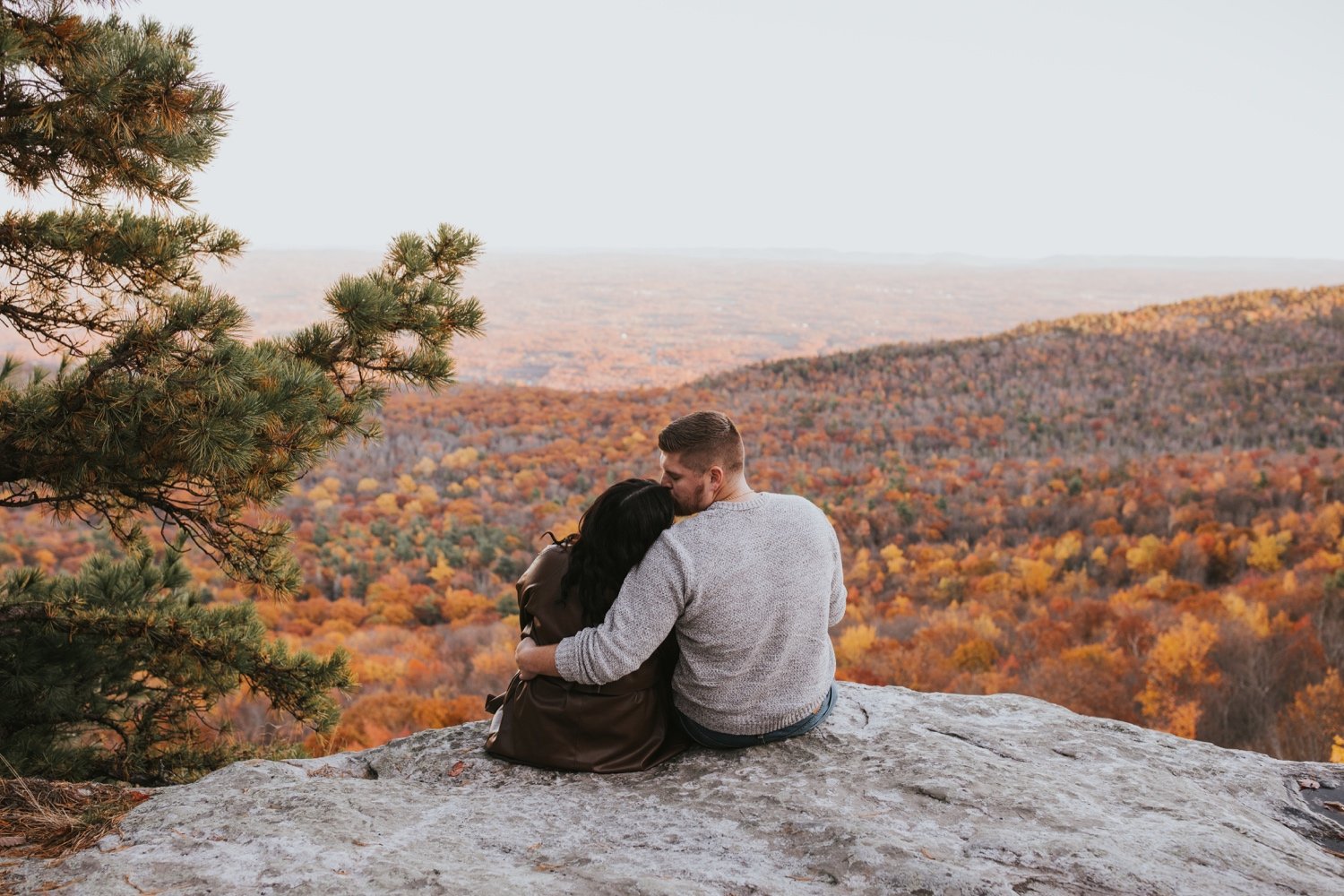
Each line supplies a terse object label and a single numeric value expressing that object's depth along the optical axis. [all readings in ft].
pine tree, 10.60
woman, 9.94
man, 9.76
